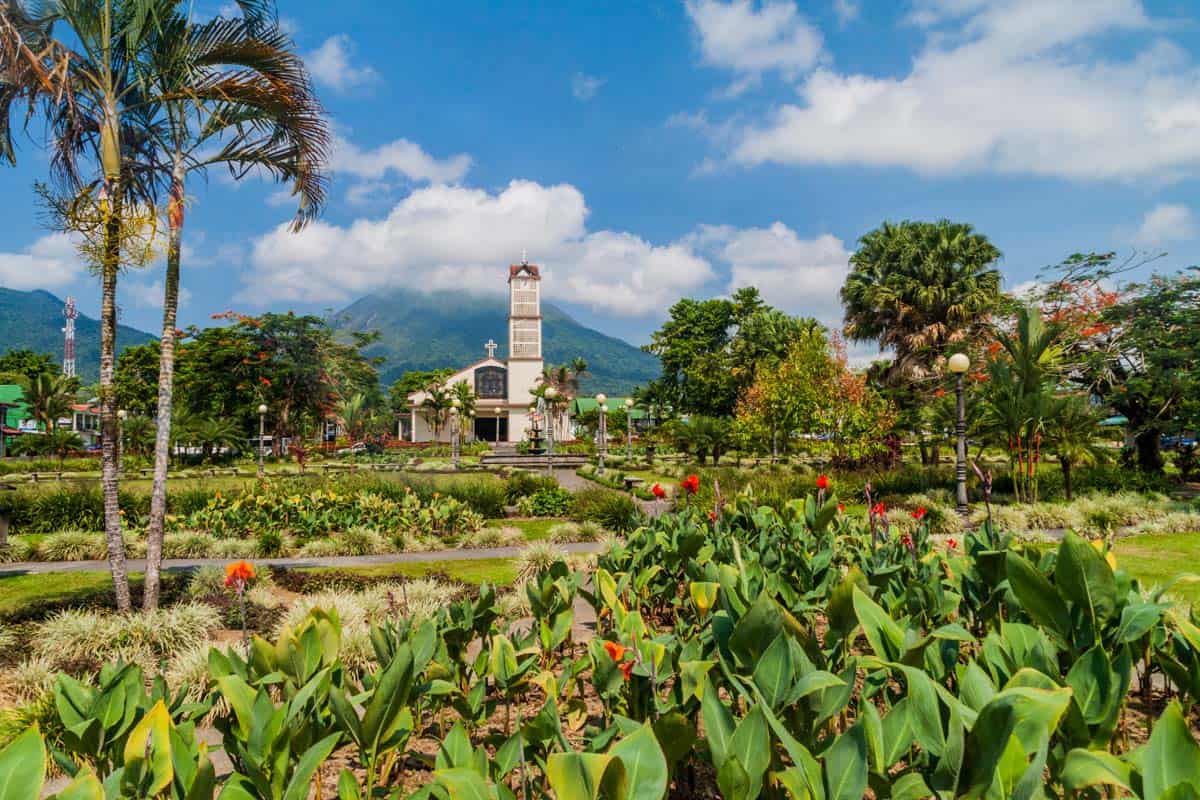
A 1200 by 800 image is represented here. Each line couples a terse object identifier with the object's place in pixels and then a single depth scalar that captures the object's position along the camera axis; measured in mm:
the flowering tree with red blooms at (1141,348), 14180
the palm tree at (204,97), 5297
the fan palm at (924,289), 22328
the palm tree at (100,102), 4871
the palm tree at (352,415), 36844
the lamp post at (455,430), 27892
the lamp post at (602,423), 23378
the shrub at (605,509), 11117
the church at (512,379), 55094
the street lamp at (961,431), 10177
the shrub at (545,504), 13555
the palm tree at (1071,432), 13391
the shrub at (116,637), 4391
